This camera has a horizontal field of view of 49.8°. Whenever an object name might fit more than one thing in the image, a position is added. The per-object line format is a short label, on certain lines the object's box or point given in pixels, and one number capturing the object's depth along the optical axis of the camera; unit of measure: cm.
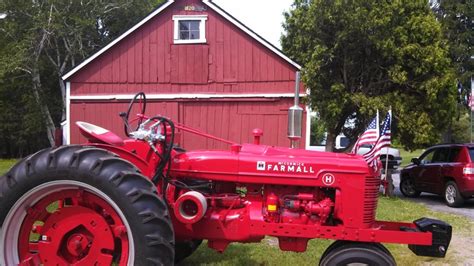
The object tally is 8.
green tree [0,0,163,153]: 2959
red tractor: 398
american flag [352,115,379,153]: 561
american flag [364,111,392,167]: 454
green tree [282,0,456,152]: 1319
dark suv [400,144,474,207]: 1270
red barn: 1531
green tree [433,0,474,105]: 2780
